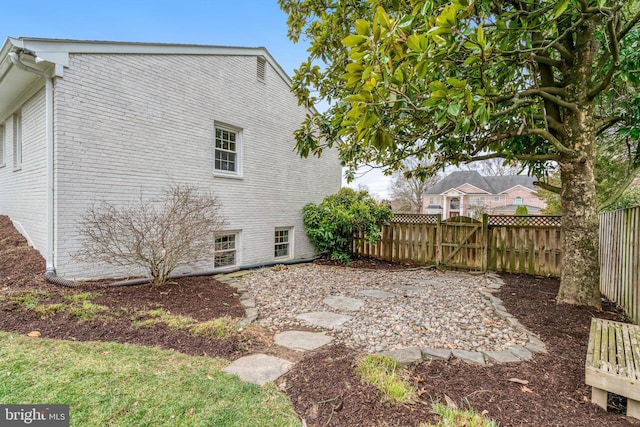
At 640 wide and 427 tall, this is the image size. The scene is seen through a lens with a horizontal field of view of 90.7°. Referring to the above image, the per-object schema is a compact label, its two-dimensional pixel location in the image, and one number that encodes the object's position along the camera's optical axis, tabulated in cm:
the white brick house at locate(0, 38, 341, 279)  531
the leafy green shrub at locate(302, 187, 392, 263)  939
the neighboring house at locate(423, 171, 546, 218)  3522
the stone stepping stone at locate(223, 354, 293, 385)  270
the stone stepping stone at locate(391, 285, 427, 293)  618
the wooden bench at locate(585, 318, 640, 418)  209
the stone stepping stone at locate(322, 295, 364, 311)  501
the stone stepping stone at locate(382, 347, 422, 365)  292
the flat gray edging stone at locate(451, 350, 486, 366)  296
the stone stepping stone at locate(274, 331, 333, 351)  346
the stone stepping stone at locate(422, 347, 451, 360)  304
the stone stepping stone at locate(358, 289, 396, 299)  573
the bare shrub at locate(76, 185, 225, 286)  541
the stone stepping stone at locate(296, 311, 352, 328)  428
